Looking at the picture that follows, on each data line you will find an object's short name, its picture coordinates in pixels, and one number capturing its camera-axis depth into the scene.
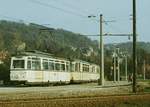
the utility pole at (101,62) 50.78
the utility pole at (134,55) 34.58
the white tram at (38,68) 39.94
